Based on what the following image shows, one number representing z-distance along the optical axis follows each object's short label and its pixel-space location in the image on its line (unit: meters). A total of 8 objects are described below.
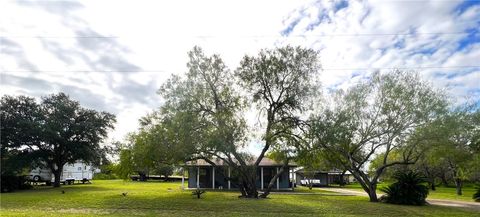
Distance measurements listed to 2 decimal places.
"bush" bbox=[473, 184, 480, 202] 28.33
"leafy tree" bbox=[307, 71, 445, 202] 22.89
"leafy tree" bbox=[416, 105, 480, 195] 22.25
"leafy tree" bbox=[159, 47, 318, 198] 23.16
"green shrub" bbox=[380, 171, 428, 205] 23.42
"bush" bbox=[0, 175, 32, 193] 31.63
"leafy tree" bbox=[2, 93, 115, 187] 35.44
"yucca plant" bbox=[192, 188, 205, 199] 23.54
